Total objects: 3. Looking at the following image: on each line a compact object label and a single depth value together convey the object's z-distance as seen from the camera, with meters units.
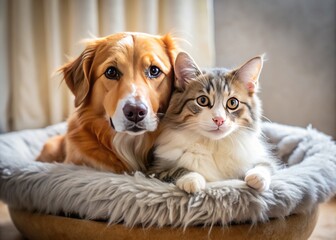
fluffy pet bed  1.25
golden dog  1.39
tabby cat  1.37
